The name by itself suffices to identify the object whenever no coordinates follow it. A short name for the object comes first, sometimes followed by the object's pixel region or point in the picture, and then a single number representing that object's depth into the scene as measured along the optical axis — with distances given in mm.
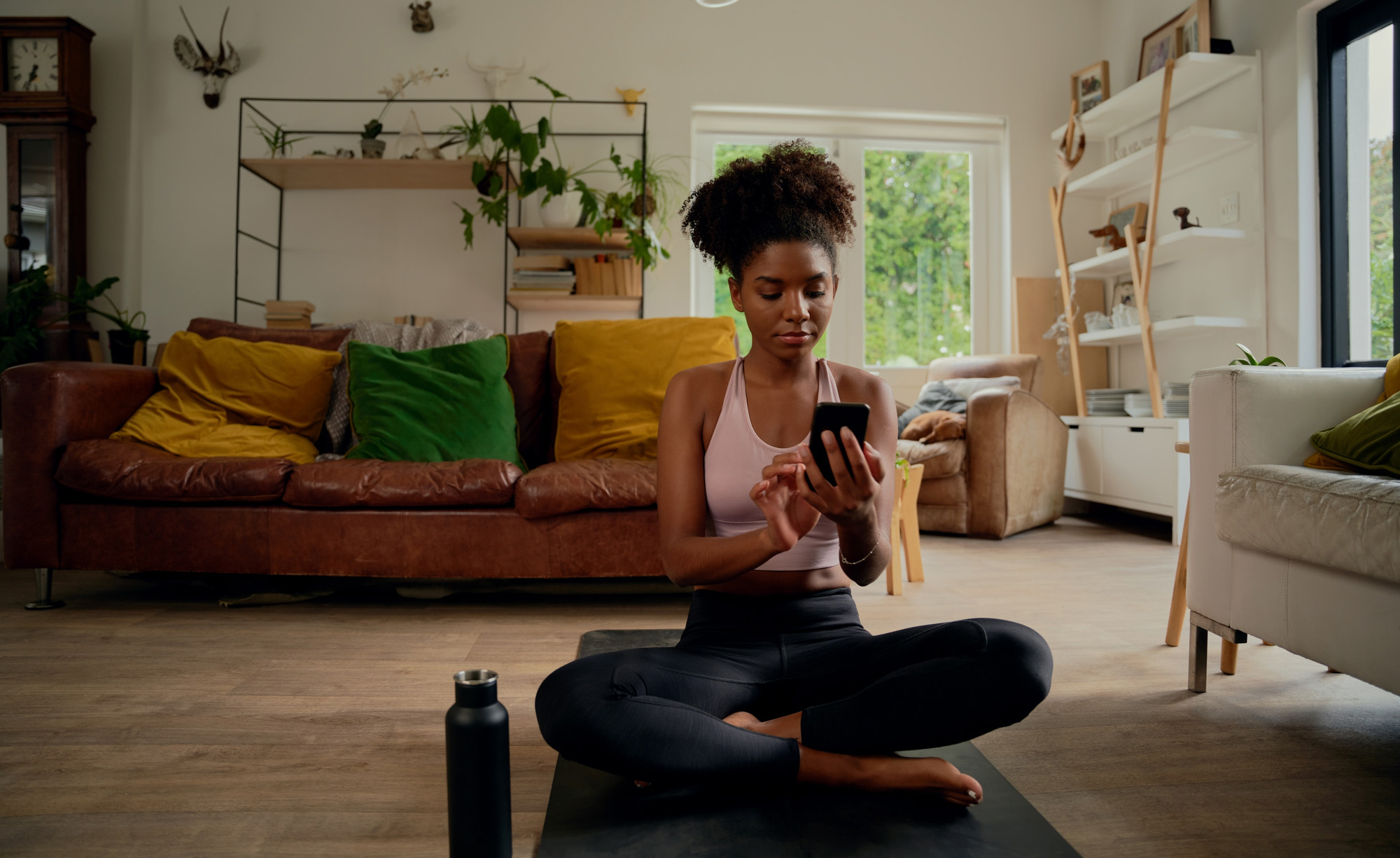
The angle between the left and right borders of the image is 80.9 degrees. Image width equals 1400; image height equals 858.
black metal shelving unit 4207
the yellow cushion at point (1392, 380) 1578
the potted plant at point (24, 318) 3658
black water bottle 834
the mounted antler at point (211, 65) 4207
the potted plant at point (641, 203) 3896
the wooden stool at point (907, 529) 2488
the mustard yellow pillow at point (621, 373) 2521
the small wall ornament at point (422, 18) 4270
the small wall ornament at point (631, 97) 4379
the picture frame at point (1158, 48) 3908
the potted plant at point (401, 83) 4289
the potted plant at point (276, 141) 4035
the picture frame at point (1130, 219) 3785
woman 954
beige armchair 3521
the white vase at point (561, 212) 4074
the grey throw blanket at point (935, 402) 3826
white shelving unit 3535
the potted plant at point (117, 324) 3877
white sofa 1195
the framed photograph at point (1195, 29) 3615
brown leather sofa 2195
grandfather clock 3969
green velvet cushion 2436
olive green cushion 1384
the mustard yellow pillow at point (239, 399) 2430
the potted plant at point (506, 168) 3686
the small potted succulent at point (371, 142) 4004
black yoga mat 933
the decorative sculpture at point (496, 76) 4309
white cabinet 3379
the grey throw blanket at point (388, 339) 2691
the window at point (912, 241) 4723
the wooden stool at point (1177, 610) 1900
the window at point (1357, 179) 3096
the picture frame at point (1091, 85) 4270
